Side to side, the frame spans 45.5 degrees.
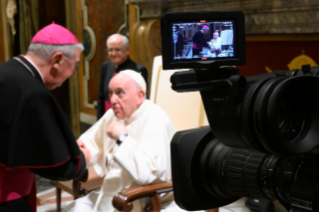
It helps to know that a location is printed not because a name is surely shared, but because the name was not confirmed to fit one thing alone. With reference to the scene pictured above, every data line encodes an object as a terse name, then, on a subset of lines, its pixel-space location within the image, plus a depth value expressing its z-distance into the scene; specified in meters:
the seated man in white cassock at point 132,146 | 2.19
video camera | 0.80
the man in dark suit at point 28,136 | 2.02
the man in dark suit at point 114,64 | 3.81
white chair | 2.62
